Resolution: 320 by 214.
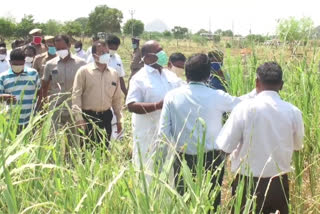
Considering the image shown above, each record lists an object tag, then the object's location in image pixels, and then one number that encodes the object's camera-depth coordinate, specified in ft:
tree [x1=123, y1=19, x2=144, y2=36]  244.87
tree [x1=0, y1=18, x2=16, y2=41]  179.83
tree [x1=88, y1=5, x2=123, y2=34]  202.69
